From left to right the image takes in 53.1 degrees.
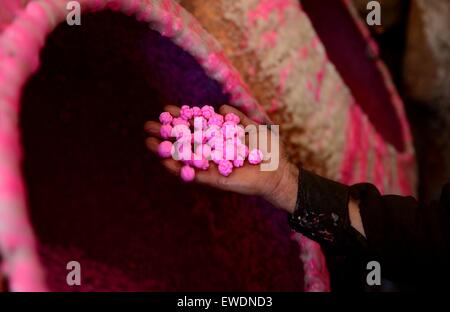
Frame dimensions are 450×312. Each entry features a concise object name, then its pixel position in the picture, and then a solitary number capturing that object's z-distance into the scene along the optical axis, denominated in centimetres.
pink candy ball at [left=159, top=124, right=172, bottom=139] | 81
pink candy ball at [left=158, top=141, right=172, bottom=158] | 79
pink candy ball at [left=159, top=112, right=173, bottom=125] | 83
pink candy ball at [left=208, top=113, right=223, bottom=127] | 82
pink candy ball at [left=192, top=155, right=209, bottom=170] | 78
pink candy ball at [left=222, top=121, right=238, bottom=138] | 81
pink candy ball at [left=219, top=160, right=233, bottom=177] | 78
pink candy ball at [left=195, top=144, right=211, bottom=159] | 78
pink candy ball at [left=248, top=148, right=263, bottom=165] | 81
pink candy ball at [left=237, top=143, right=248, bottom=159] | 80
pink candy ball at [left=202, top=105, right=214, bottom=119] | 84
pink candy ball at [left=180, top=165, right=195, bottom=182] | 76
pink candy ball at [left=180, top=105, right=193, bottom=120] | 84
